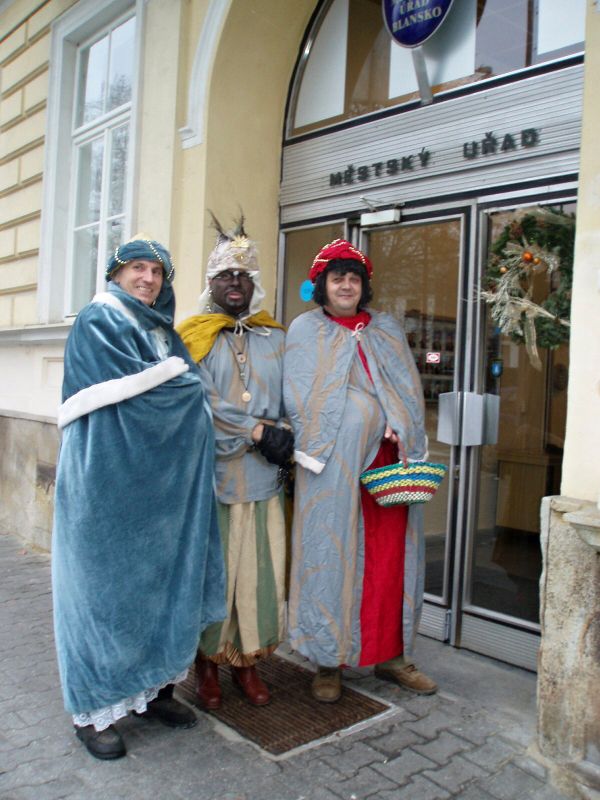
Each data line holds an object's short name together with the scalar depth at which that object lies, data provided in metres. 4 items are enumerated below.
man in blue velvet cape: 2.73
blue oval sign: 4.02
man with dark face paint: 3.14
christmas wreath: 3.11
